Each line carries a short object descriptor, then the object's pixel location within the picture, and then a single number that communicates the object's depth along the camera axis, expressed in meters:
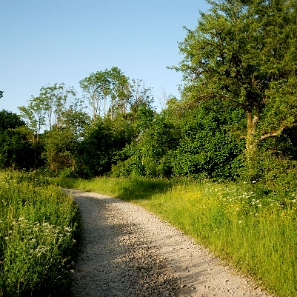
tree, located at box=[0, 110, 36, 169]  35.91
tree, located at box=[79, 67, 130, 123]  44.00
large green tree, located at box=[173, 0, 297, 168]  16.30
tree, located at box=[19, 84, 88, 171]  34.00
